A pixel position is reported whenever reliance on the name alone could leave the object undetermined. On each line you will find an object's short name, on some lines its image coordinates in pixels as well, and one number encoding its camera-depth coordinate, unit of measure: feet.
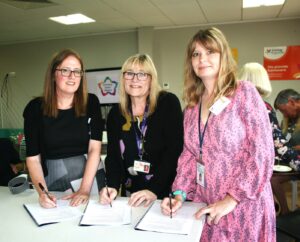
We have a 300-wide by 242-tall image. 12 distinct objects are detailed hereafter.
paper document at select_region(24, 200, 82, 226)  4.06
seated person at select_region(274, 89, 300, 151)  9.87
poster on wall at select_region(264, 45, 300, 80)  18.21
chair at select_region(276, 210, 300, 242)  5.70
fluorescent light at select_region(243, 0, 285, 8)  14.81
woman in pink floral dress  4.04
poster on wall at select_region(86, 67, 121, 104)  21.63
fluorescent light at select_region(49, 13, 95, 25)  16.50
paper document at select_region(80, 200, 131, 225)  3.95
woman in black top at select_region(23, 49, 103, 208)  5.62
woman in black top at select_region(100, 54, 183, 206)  5.46
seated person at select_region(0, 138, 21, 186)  8.99
